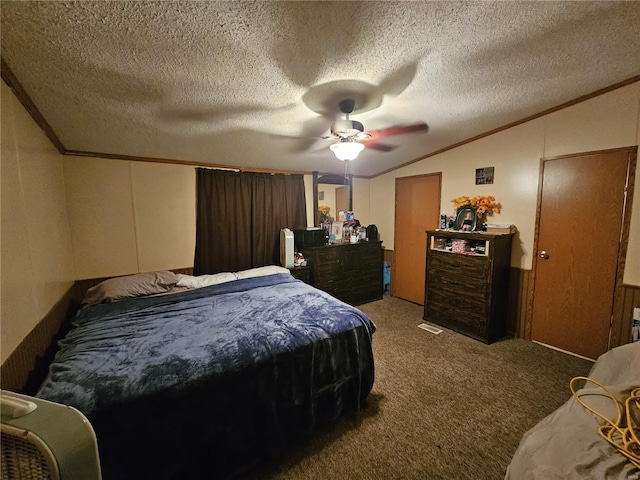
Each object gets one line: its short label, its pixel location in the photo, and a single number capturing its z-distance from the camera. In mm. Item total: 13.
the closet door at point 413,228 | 3854
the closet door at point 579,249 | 2350
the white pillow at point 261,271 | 3117
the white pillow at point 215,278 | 2859
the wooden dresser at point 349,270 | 3723
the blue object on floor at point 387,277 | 4621
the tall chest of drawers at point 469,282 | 2840
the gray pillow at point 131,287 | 2377
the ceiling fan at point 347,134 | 2049
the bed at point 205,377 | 1218
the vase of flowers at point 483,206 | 3123
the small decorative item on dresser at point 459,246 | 3127
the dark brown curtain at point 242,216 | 3297
